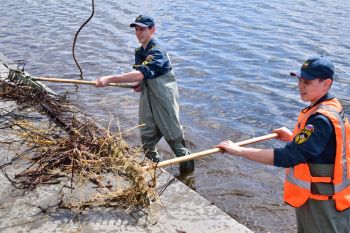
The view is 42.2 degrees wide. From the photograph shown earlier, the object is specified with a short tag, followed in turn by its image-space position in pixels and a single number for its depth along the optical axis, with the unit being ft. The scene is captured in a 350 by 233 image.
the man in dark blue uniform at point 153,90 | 19.07
